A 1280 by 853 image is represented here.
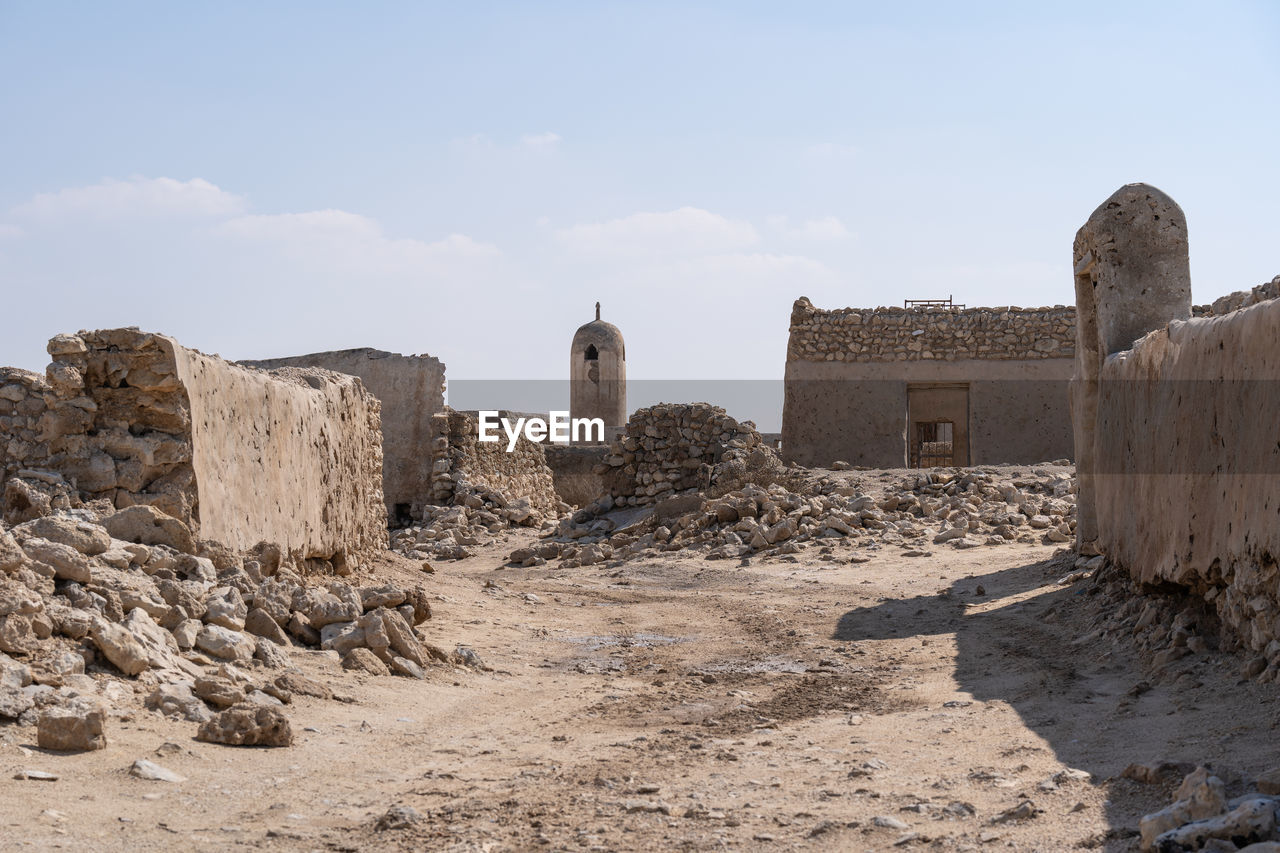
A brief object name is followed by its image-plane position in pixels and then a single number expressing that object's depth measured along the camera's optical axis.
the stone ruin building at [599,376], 29.75
